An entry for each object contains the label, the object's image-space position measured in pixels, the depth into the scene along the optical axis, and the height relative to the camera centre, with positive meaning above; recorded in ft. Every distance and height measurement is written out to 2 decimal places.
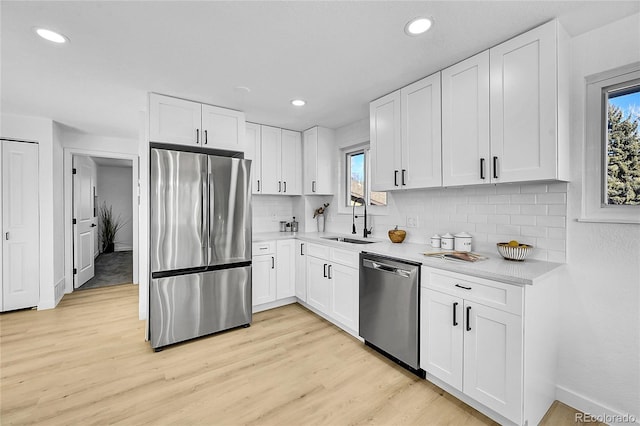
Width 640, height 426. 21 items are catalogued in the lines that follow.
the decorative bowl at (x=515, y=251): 6.46 -0.91
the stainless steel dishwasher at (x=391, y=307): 7.18 -2.62
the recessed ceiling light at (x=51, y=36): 5.88 +3.75
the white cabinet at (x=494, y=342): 5.29 -2.68
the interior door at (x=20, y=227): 11.34 -0.56
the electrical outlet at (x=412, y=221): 9.85 -0.34
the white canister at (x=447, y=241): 8.25 -0.85
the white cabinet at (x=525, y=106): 5.66 +2.23
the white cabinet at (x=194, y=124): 8.95 +3.01
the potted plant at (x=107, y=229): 24.08 -1.37
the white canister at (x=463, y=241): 7.84 -0.82
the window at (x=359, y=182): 11.75 +1.37
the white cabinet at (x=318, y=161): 13.01 +2.39
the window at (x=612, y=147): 5.70 +1.34
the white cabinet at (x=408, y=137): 7.80 +2.24
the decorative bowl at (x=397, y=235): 9.80 -0.80
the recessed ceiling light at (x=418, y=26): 5.59 +3.76
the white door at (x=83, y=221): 14.40 -0.42
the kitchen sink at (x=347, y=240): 10.69 -1.10
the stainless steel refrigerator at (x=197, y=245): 8.63 -1.06
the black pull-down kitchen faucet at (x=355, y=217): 11.57 -0.26
